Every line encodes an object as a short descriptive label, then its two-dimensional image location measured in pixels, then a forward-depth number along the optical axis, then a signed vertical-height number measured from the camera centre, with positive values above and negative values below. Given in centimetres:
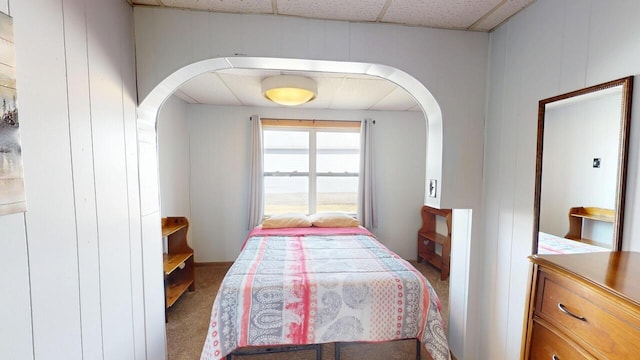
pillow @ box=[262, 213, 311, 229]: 336 -71
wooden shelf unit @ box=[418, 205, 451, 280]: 350 -95
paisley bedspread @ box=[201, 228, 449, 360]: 166 -96
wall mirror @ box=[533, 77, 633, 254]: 93 +1
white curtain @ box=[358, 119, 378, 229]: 375 -17
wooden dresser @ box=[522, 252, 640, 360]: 65 -40
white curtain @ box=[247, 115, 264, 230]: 356 -5
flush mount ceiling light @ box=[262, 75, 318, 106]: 240 +78
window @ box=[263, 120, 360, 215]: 381 +1
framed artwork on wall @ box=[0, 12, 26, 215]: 64 +9
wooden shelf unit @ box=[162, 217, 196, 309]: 273 -96
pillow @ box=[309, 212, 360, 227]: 344 -71
